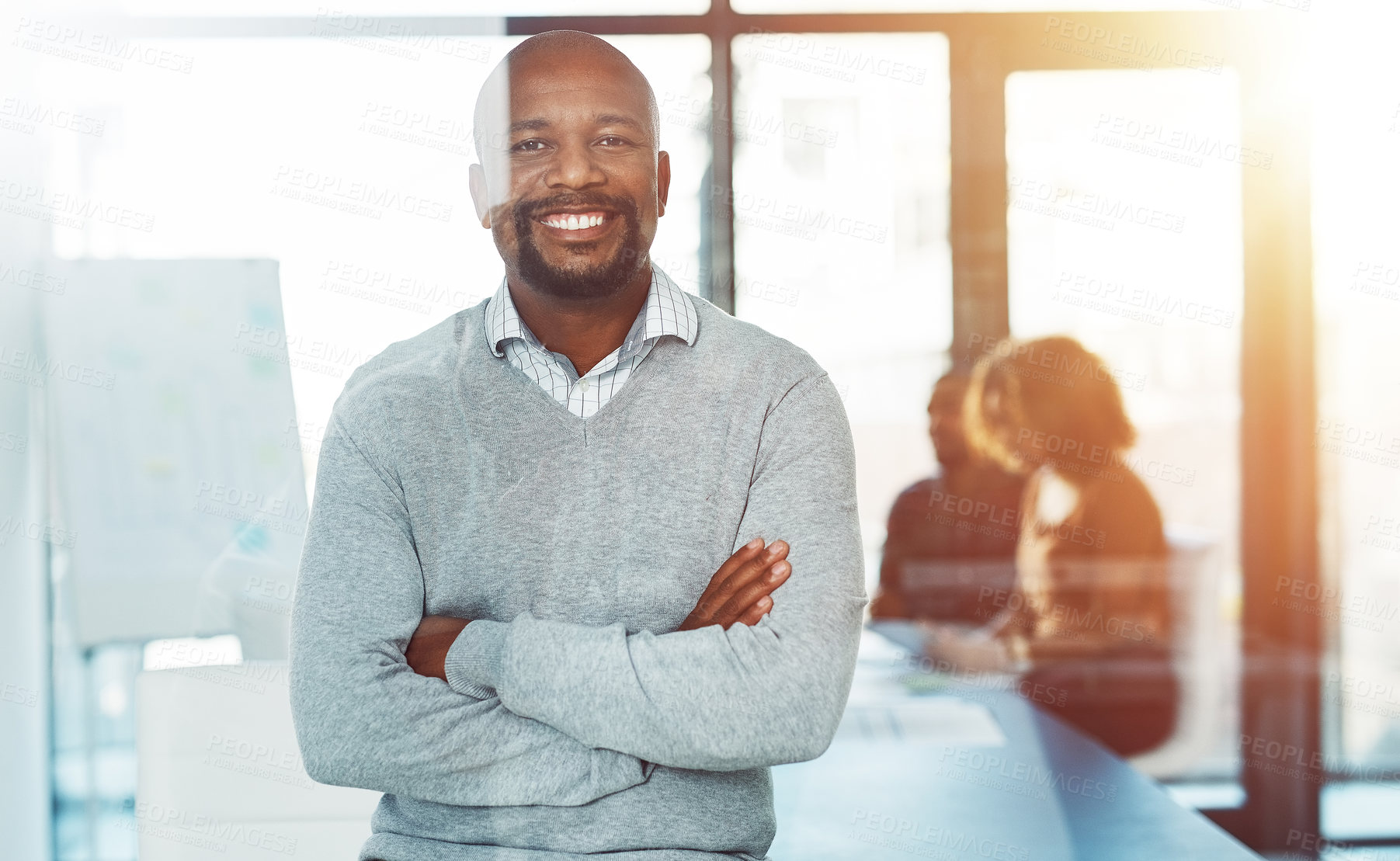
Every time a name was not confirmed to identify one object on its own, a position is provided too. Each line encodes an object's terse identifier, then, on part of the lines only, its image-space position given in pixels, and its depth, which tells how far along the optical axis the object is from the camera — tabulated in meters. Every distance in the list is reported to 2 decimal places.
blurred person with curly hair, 3.23
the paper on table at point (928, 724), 2.59
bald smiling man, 1.25
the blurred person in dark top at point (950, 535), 3.28
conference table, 1.78
